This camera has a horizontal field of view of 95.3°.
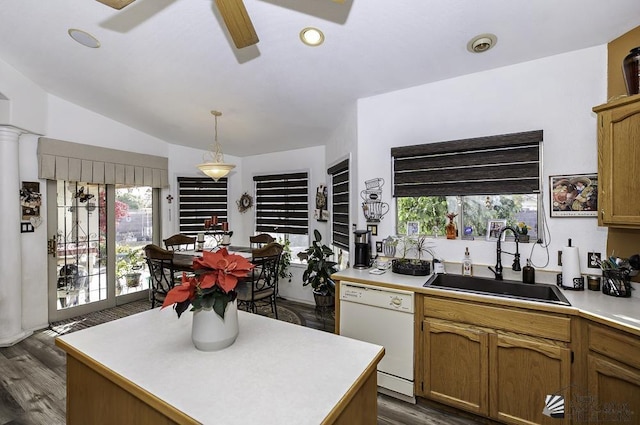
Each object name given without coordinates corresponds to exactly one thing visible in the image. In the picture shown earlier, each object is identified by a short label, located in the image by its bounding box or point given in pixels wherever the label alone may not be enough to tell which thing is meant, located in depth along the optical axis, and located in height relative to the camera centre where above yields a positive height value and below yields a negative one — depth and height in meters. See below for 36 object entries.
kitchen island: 0.85 -0.56
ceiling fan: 1.45 +1.03
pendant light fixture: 3.60 +0.54
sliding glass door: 3.79 -0.46
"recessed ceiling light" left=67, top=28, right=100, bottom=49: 2.45 +1.50
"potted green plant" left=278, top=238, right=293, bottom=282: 4.57 -0.84
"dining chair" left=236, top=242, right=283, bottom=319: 3.19 -0.77
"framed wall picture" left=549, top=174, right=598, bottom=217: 2.15 +0.11
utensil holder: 1.88 -0.48
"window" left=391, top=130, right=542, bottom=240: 2.37 +0.24
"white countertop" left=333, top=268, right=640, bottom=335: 1.53 -0.57
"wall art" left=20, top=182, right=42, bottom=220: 3.38 +0.15
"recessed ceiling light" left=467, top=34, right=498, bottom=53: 2.05 +1.21
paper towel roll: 2.05 -0.39
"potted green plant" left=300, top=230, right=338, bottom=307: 3.48 -0.77
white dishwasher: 2.18 -0.90
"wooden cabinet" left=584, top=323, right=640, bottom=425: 1.46 -0.90
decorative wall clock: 5.41 +0.17
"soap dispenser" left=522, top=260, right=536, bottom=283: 2.16 -0.48
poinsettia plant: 1.09 -0.28
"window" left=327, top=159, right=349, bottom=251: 3.48 +0.09
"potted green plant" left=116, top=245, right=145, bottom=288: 4.42 -0.82
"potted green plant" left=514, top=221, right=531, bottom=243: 2.36 -0.18
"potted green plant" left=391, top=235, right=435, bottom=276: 2.49 -0.46
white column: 3.16 -0.29
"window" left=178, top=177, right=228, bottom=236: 5.10 +0.18
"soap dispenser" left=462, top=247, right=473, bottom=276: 2.43 -0.48
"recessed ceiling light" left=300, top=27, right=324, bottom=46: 2.11 +1.29
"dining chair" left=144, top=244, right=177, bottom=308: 3.09 -0.60
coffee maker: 2.81 -0.39
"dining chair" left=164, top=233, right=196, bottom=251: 4.38 -0.47
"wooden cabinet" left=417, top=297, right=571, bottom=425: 1.74 -0.97
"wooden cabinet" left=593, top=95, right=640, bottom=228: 1.70 +0.28
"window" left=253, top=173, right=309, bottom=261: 4.78 +0.06
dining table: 3.28 -0.58
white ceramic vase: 1.14 -0.47
